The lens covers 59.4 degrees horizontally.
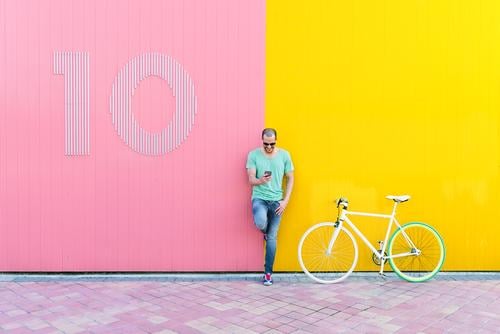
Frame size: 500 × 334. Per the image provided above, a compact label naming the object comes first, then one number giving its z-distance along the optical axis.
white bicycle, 5.37
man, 5.22
